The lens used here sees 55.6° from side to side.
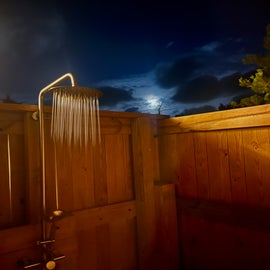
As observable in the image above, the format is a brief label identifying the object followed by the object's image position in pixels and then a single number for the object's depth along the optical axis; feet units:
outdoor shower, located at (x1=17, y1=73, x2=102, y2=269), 4.54
